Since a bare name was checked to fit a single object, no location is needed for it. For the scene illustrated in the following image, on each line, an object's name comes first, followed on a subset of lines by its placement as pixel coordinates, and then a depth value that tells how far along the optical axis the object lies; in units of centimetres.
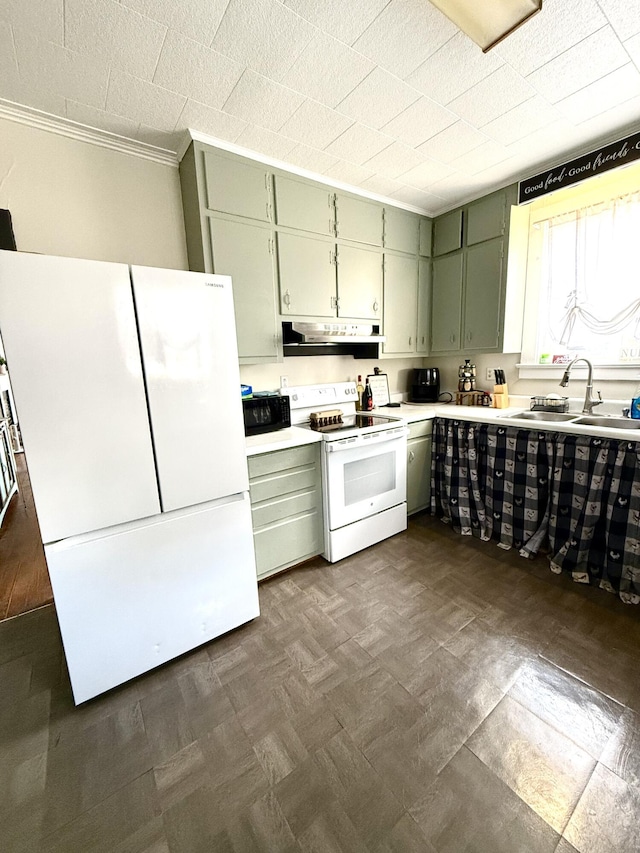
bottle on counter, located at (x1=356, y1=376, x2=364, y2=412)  306
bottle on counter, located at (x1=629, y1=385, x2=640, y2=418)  208
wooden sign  202
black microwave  215
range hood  228
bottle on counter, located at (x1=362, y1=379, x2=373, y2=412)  303
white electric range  217
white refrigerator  118
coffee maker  325
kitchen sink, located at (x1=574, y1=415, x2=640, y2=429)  211
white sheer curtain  228
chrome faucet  230
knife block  277
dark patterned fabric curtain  182
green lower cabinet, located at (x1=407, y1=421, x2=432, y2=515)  266
